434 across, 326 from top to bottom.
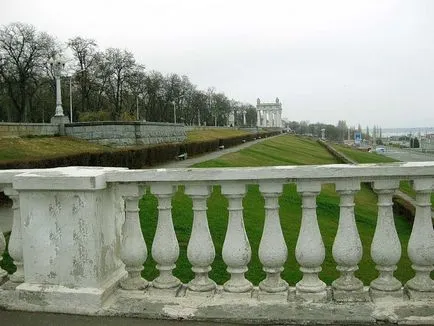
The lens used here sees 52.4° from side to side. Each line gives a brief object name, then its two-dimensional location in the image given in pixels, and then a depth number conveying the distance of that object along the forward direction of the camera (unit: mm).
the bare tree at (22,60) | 41438
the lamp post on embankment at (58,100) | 30894
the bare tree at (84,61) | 46781
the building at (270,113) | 146125
